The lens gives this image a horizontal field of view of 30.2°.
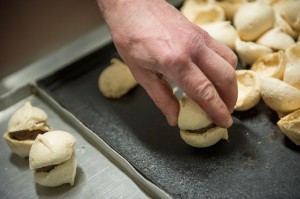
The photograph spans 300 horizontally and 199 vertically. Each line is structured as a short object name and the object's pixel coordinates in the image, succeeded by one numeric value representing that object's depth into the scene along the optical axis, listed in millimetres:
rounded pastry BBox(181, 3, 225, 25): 641
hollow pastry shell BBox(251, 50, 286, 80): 542
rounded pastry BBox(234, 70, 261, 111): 533
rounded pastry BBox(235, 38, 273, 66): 576
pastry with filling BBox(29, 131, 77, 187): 489
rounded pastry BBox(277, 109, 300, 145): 485
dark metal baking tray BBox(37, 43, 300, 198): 479
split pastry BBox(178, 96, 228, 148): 491
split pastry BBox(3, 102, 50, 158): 527
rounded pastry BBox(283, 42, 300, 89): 512
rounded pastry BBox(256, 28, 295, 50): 571
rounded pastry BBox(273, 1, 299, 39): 591
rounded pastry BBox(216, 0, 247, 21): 645
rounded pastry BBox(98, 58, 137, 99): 595
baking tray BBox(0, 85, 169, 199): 502
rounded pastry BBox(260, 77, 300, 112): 503
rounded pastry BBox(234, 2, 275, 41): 582
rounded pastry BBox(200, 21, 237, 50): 601
